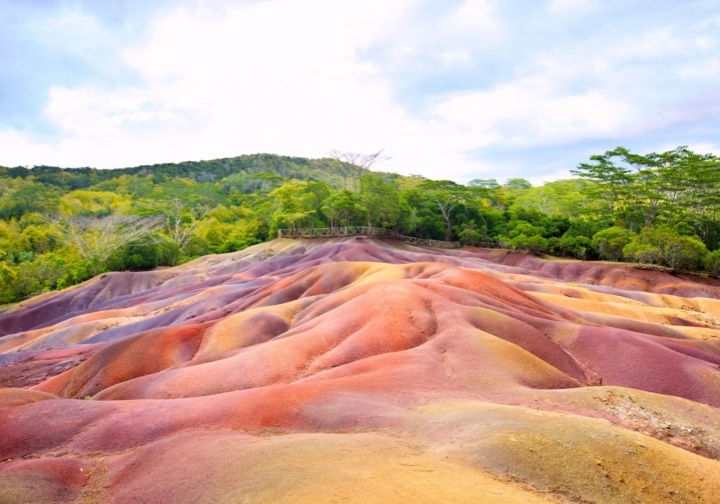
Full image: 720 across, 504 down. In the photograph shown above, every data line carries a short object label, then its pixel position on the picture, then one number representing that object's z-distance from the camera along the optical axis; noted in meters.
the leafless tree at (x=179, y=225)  85.83
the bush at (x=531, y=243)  68.00
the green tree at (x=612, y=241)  59.53
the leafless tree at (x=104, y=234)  67.00
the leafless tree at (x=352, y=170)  89.50
